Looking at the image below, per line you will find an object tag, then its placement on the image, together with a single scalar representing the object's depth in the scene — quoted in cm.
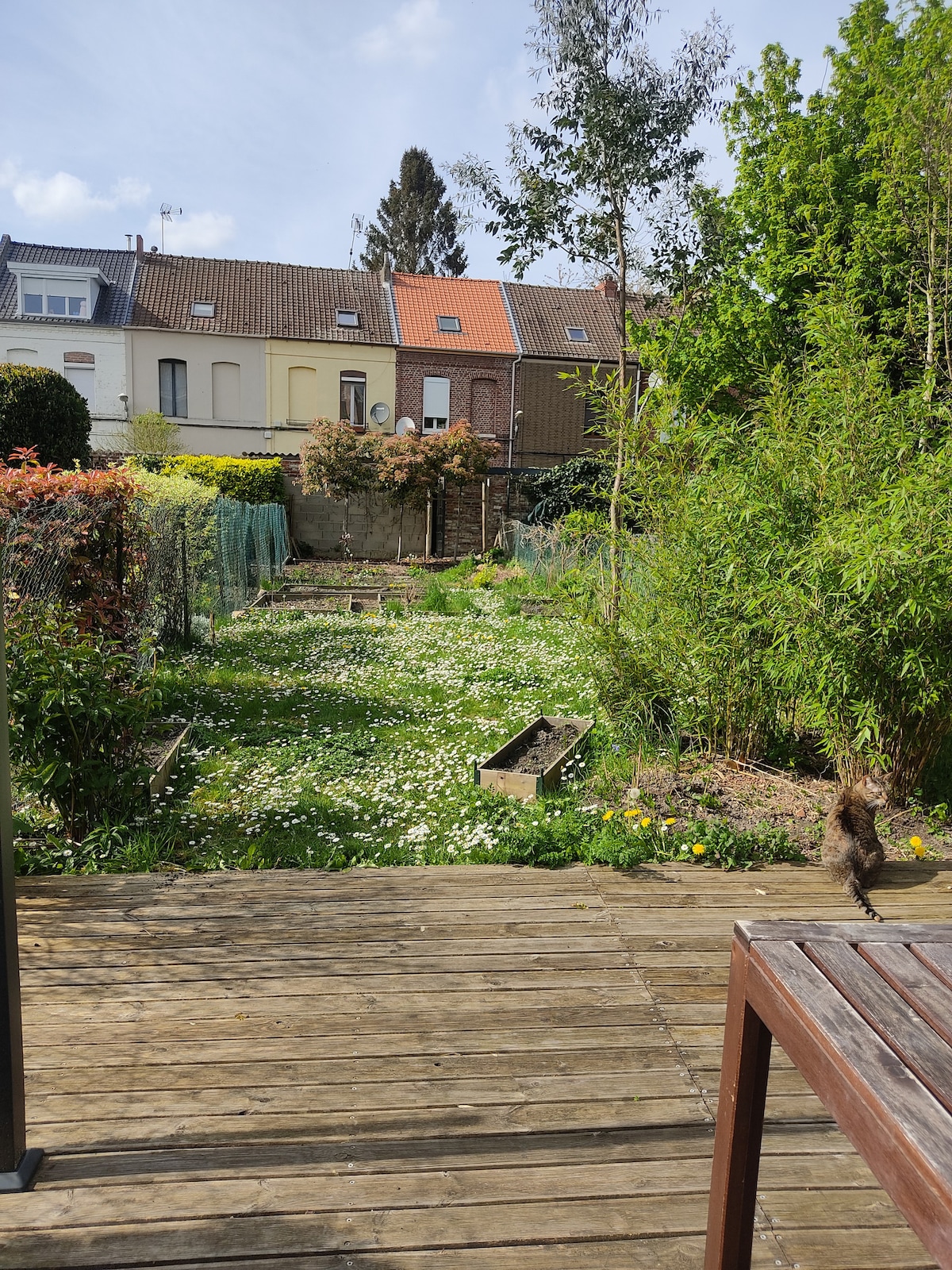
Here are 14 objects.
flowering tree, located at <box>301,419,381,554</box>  2094
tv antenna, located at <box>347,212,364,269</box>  3238
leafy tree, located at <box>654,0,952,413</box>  912
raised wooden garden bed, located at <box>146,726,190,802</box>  500
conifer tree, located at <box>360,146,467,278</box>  3659
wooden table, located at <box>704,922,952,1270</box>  100
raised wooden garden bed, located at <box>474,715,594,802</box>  489
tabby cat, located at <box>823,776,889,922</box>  354
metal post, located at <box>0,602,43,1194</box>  176
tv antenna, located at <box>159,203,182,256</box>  2714
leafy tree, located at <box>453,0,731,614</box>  647
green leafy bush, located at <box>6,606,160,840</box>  380
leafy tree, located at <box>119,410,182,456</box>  2205
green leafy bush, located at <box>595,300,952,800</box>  388
